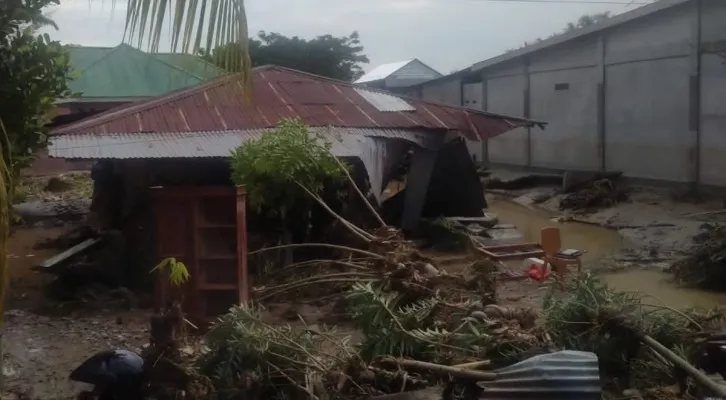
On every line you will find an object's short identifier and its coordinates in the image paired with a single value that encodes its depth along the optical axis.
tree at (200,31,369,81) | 30.66
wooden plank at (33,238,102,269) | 10.95
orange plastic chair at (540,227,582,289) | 9.14
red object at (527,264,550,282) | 9.59
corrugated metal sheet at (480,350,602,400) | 4.76
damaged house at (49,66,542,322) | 7.70
